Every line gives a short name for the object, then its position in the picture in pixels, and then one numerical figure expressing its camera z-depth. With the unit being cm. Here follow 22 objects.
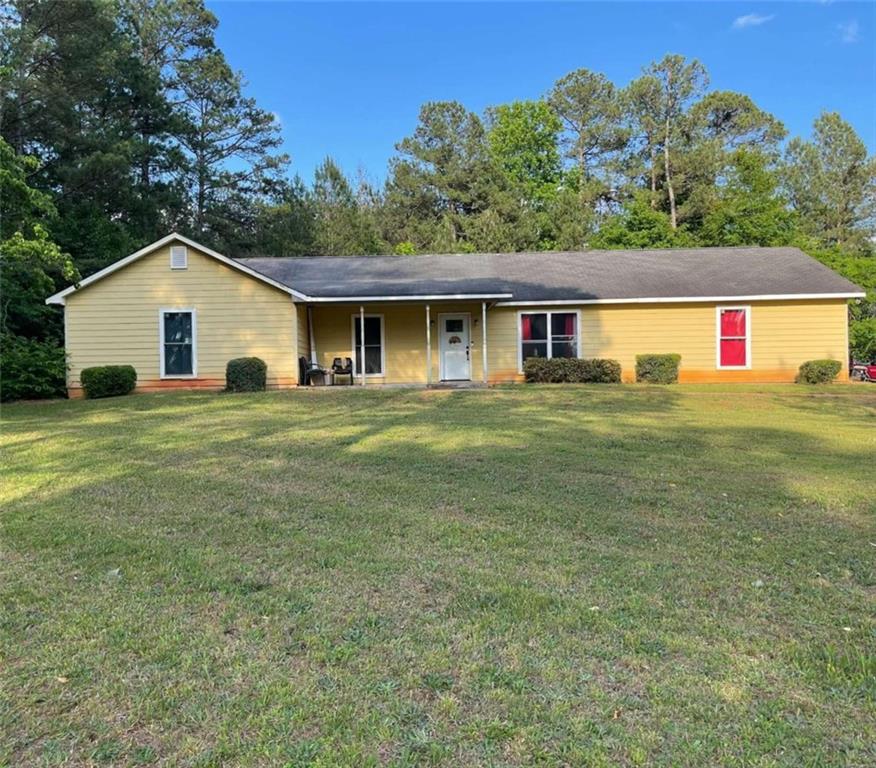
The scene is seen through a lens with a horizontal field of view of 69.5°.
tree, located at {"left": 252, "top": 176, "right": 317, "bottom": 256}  3219
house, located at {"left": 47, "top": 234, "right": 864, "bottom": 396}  1577
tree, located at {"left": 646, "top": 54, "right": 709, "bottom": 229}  3731
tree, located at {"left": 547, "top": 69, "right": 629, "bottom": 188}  3891
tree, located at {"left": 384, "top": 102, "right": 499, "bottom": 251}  3622
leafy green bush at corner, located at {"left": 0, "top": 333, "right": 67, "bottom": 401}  1470
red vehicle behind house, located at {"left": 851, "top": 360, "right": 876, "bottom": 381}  2123
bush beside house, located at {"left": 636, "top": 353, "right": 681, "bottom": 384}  1688
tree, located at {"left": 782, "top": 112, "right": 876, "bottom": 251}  3844
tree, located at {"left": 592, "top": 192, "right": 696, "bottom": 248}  3180
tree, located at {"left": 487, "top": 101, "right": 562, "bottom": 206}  3938
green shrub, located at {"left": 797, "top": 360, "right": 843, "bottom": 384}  1650
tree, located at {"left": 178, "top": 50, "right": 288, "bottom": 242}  3147
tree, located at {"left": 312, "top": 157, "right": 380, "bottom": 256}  3447
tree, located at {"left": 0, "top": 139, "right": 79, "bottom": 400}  1145
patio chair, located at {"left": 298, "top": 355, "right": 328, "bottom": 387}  1631
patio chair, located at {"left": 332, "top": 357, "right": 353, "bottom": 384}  1702
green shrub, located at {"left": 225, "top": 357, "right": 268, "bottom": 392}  1489
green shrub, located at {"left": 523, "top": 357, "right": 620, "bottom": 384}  1659
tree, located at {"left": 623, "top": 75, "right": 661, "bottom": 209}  3725
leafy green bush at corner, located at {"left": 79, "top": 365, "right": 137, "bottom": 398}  1481
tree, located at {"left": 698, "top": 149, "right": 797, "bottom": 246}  3031
